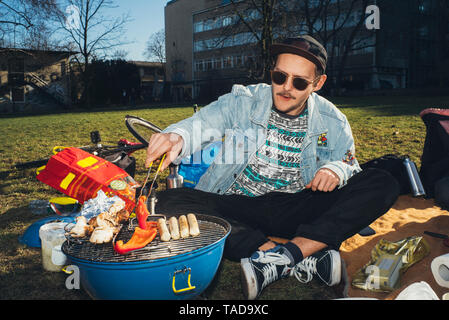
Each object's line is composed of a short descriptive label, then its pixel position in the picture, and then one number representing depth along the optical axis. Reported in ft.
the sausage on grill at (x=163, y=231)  7.04
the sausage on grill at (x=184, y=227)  7.24
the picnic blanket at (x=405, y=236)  8.13
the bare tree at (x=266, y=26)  50.13
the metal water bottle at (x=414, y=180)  12.51
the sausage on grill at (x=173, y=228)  7.17
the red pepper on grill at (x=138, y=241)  6.49
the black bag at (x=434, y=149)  12.83
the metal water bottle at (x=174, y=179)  12.03
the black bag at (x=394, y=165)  13.17
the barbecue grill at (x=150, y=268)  6.28
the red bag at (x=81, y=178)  11.09
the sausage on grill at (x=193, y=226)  7.38
